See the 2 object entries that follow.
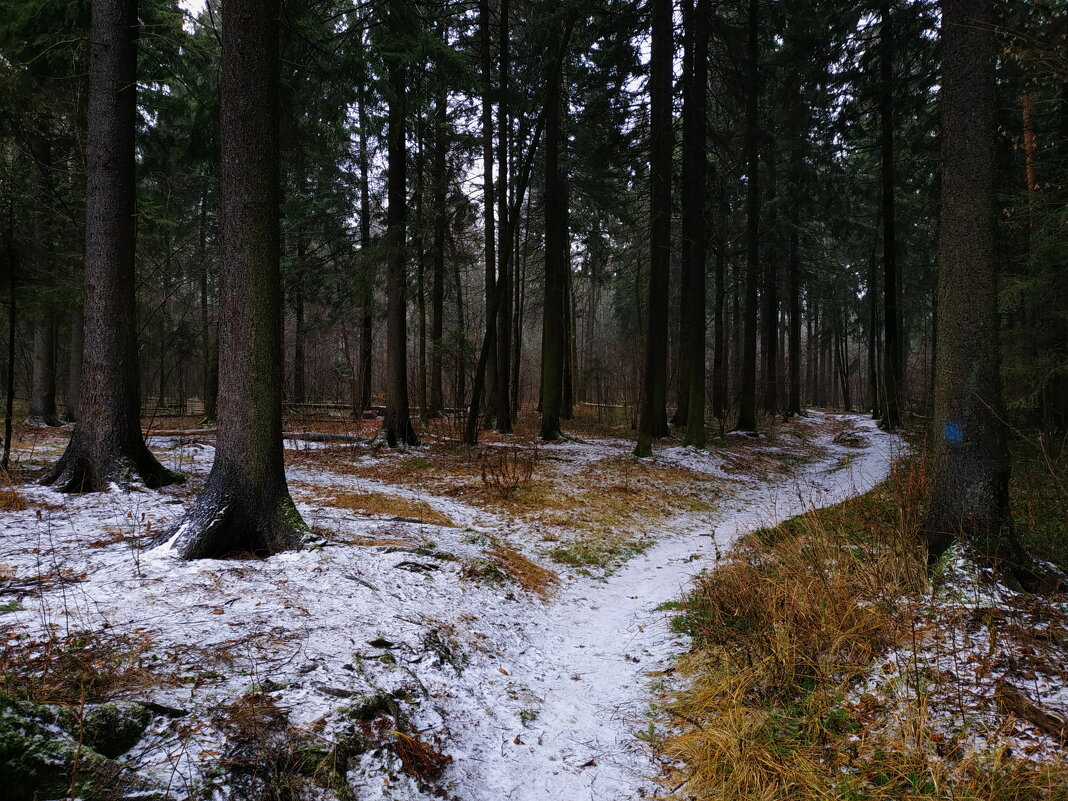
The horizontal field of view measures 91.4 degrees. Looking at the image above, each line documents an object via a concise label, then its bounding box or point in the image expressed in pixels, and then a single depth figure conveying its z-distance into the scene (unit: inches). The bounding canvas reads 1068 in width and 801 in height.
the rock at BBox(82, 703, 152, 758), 77.0
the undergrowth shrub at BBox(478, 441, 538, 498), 310.6
